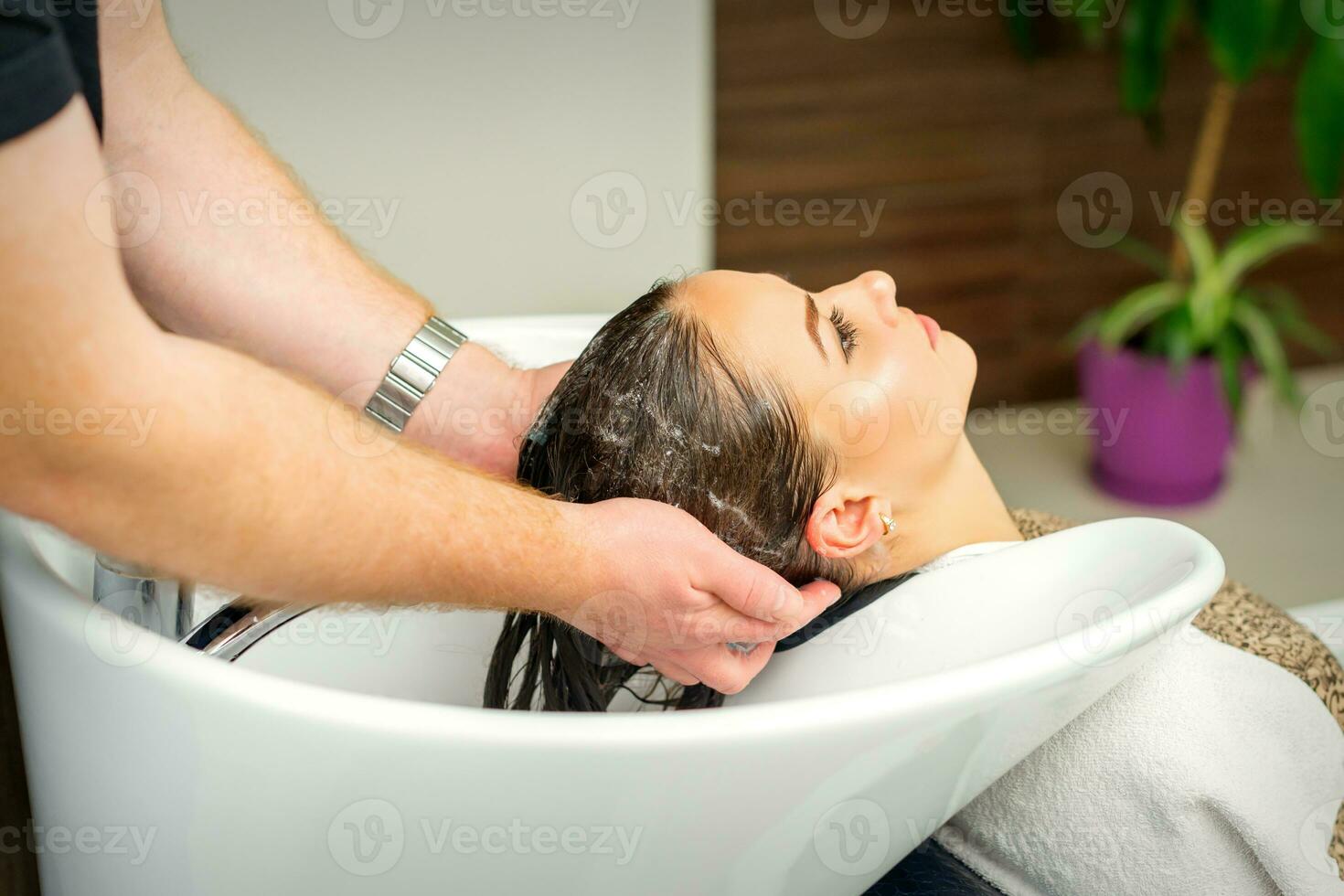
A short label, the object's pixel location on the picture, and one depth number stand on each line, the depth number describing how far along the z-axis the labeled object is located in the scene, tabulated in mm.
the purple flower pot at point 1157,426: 2760
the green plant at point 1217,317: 2668
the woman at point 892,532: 980
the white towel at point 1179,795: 964
